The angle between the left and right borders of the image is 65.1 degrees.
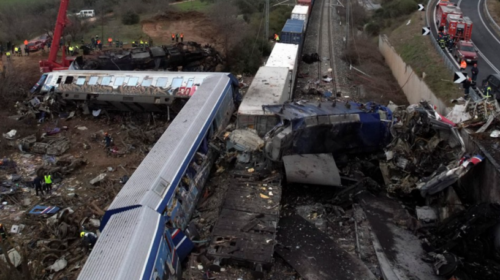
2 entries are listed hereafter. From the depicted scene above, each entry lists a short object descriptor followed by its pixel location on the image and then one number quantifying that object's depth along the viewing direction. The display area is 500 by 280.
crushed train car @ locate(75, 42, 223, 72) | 22.77
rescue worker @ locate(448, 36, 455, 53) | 25.97
